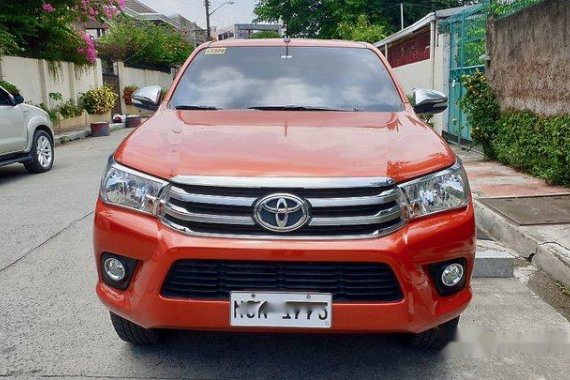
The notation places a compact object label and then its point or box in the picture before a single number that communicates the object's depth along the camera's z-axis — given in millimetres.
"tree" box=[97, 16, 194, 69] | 23125
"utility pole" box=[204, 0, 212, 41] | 45781
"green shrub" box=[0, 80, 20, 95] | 12345
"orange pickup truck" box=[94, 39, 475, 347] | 2248
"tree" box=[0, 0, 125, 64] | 13508
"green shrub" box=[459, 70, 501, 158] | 8297
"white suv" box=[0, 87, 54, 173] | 7977
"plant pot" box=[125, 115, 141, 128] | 19406
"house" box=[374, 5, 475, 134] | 11250
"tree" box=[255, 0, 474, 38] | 28141
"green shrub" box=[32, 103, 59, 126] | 15012
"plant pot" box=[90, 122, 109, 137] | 15953
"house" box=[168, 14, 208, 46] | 56819
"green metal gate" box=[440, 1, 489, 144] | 9656
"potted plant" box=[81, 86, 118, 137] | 18150
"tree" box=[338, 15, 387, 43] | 23719
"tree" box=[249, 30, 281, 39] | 37756
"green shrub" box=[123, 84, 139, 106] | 23109
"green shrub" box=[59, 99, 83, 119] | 16183
